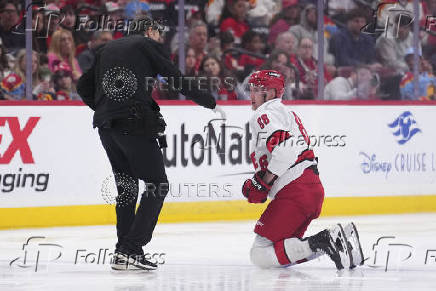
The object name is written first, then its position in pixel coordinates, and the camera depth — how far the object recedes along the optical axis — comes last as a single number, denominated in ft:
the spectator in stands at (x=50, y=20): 57.82
